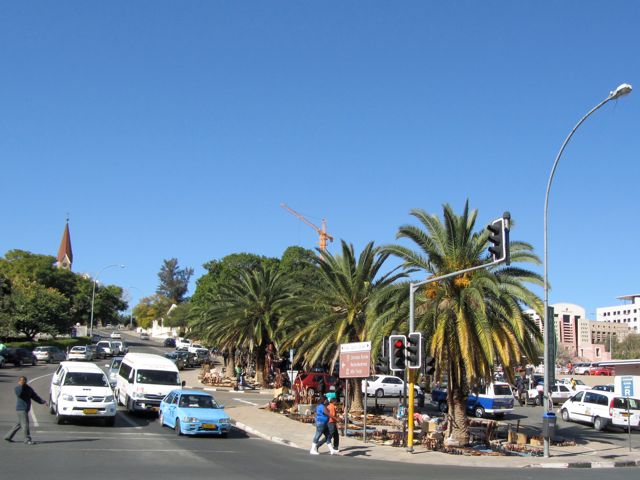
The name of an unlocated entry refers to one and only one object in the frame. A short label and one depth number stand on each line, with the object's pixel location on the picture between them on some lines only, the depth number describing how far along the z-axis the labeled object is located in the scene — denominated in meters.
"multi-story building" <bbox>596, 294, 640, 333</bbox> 171.38
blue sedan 21.36
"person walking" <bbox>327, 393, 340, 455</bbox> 19.42
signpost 22.51
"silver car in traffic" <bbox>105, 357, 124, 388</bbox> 36.43
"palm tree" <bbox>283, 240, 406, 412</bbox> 31.23
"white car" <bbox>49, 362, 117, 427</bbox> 21.92
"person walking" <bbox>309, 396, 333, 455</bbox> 19.33
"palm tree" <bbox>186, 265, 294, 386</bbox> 45.00
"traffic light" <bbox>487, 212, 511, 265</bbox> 16.98
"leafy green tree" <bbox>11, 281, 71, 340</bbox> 76.44
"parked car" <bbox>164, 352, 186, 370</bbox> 65.62
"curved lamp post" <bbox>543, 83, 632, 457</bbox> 19.64
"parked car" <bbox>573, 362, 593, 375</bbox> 82.19
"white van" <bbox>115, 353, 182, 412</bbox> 26.17
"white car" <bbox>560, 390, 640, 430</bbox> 30.97
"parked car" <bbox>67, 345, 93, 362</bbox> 61.66
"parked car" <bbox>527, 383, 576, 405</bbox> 44.03
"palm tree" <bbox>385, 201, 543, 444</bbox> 22.73
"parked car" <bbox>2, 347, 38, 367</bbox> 55.94
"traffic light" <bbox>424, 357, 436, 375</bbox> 20.66
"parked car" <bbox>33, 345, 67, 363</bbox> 63.47
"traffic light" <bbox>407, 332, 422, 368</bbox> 20.16
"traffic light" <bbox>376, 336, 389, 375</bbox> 21.19
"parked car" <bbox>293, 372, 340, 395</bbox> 38.09
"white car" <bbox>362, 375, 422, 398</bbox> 43.88
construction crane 155.99
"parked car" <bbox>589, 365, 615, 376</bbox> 78.75
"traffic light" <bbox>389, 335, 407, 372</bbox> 20.42
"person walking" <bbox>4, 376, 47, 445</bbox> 17.48
